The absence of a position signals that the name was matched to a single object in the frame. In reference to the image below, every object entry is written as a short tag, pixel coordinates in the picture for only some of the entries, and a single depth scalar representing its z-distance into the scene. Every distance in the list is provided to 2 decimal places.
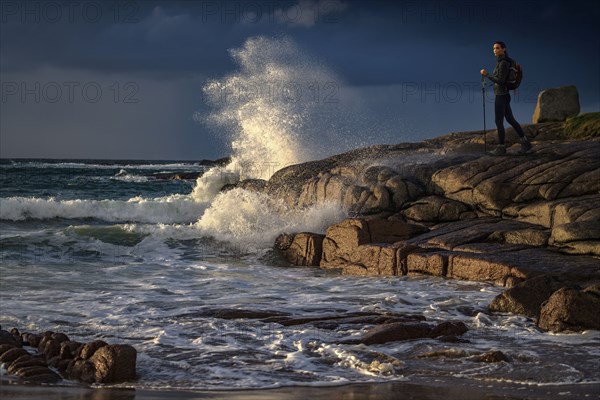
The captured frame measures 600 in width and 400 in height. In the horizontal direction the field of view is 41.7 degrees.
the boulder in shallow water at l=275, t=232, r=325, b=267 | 15.01
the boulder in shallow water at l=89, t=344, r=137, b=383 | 6.63
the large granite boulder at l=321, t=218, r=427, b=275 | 13.31
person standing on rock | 15.24
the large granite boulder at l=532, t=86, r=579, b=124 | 24.92
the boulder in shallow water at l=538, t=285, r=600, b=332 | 8.56
